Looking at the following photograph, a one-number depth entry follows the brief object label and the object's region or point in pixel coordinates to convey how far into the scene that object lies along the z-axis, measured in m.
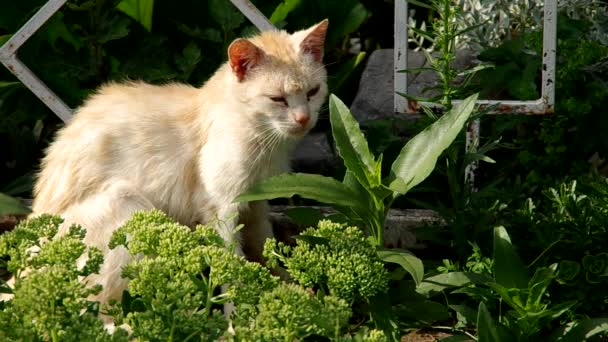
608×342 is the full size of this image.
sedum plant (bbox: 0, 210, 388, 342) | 5.07
